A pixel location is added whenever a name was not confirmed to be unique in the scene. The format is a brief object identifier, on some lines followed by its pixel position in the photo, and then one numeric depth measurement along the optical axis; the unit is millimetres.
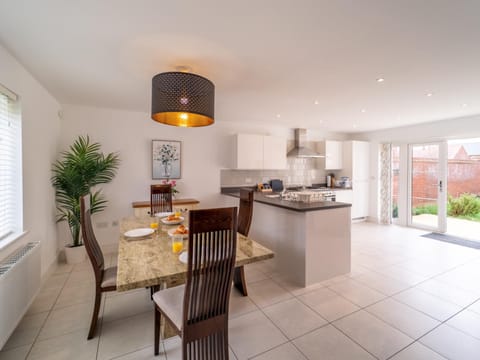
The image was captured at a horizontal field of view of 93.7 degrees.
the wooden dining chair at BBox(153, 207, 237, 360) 1227
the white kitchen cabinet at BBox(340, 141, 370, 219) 5820
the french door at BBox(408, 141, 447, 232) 4820
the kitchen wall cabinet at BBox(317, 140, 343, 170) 5809
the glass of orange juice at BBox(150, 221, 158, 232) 2347
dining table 1283
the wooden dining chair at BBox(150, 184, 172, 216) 3317
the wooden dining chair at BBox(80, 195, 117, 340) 1784
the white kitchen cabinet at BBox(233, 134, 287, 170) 4598
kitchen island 2662
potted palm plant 3229
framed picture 4137
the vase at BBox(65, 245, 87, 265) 3285
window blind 2033
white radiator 1625
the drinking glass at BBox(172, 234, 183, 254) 1692
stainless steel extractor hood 5312
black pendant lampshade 1771
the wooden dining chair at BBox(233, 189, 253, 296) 2463
